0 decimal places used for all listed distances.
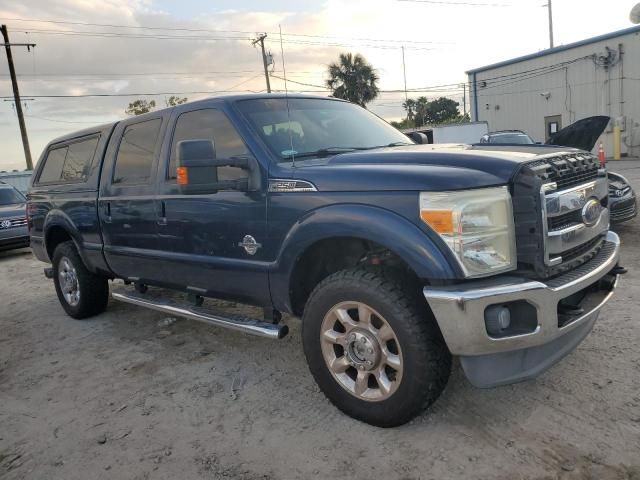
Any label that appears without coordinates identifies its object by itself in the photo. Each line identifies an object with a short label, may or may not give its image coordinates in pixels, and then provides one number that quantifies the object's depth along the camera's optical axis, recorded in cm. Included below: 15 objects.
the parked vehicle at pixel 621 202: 643
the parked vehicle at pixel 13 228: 1020
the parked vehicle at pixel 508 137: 1159
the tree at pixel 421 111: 6462
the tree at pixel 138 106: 3534
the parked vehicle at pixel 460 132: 2514
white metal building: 2503
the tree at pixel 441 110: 6931
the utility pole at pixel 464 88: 3510
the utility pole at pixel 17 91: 2661
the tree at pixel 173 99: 3439
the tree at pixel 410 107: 6556
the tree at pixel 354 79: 3581
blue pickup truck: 256
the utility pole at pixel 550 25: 3303
